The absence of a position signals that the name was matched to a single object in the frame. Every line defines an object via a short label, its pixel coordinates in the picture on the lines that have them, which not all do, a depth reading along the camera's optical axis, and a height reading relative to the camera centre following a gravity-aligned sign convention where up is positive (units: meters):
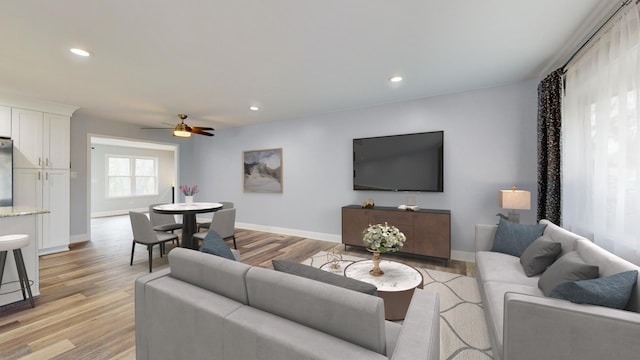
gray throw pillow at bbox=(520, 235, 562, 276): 2.11 -0.64
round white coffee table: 1.97 -0.88
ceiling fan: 4.17 +0.83
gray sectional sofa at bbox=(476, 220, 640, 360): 1.12 -0.69
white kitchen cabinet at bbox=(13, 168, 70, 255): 4.05 -0.33
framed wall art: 5.60 +0.22
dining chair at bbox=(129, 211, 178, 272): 3.34 -0.72
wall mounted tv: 3.95 +0.30
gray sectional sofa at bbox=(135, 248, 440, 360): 0.98 -0.64
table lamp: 3.04 -0.23
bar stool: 2.28 -0.70
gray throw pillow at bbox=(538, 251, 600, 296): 1.54 -0.58
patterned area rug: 1.85 -1.23
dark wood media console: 3.59 -0.69
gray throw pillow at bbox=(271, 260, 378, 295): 1.18 -0.50
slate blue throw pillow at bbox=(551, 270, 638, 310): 1.22 -0.54
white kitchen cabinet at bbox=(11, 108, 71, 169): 4.01 +0.68
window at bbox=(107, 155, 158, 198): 8.44 +0.12
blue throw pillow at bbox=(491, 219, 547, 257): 2.59 -0.59
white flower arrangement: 2.38 -0.56
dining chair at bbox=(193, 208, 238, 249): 3.73 -0.67
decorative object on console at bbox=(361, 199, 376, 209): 4.21 -0.42
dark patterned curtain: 2.90 +0.41
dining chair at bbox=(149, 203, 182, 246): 4.12 -0.73
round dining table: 3.81 -0.59
